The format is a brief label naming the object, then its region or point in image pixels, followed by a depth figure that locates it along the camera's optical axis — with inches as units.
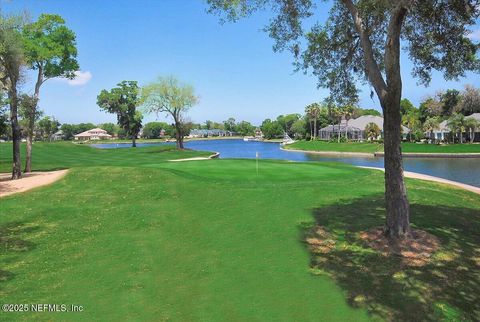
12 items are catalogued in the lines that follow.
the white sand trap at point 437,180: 781.5
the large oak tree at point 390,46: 381.1
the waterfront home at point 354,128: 4244.6
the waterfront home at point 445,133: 3117.6
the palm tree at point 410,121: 3548.2
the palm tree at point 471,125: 2901.6
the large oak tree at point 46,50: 917.2
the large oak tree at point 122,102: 3176.7
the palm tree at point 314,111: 4724.4
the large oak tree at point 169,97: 2195.6
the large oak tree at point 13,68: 762.6
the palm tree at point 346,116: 3854.3
